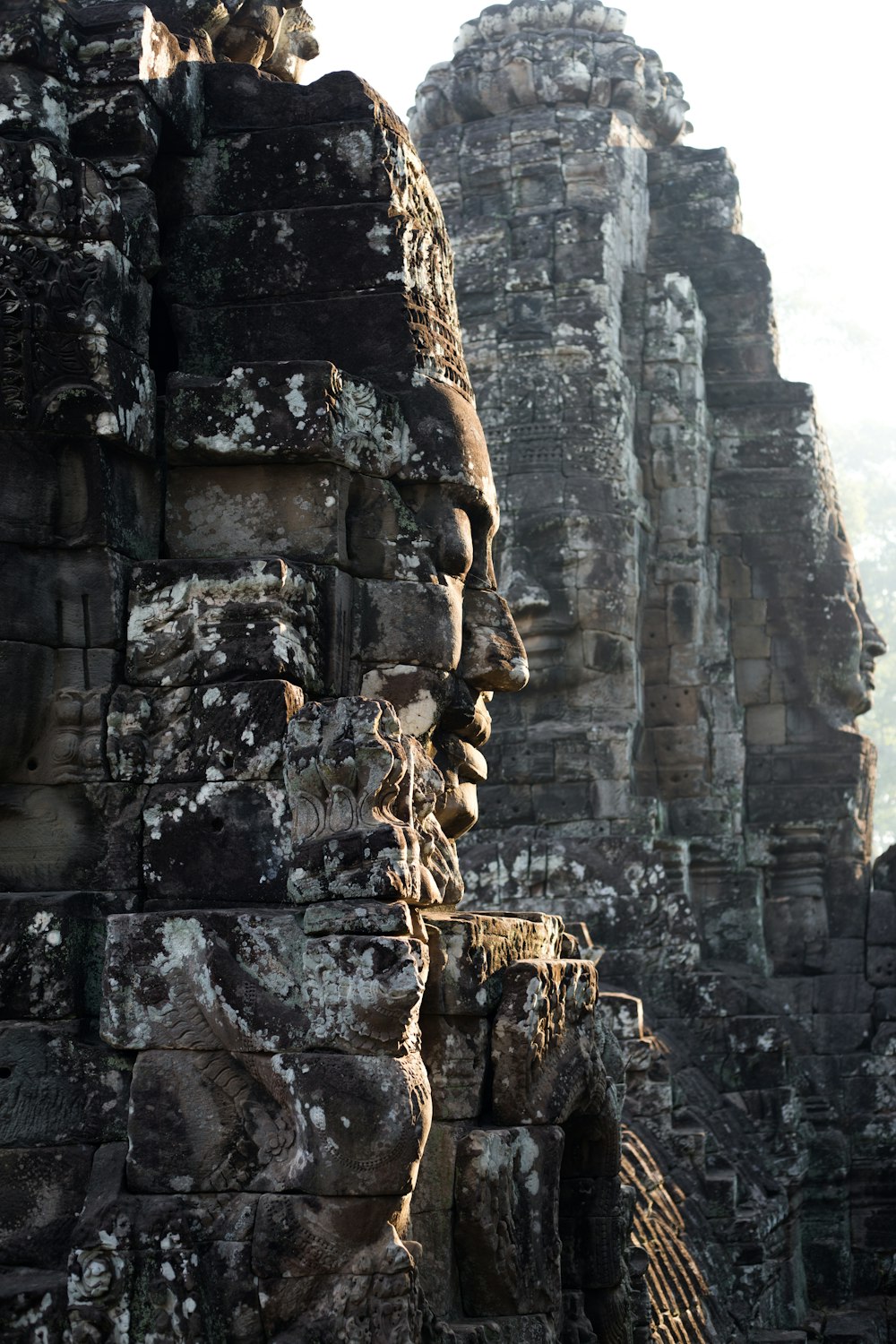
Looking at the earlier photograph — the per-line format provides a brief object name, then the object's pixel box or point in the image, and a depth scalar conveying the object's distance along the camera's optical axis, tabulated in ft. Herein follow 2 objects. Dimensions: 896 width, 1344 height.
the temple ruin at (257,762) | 18.48
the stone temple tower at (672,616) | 48.52
